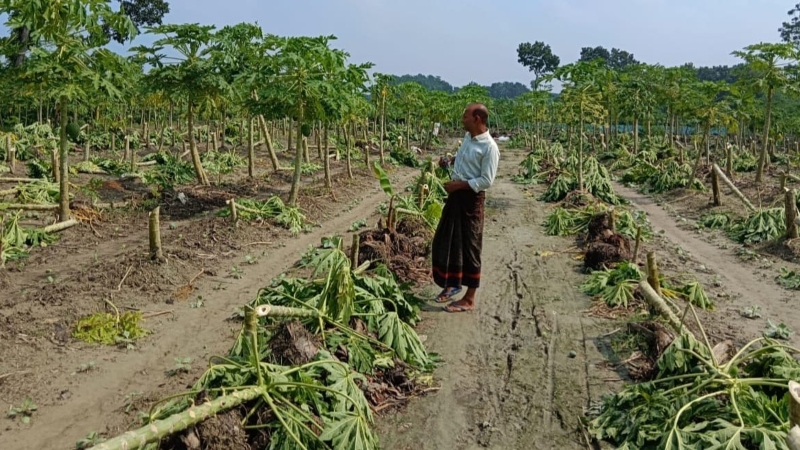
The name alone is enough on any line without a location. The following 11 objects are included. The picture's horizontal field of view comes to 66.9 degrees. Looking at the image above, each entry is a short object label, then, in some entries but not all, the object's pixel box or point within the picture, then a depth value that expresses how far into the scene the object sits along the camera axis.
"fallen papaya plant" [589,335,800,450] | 3.64
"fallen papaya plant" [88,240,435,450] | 3.63
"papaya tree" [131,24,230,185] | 11.52
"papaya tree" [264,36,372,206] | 10.94
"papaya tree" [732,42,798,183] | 15.16
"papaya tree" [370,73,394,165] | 22.66
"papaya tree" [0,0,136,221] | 8.38
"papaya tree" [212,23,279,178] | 11.56
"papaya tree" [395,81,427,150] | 27.88
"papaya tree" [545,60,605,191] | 15.17
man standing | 6.44
